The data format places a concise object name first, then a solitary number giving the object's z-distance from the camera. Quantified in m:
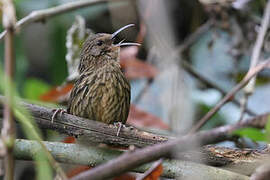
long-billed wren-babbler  6.67
